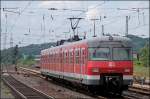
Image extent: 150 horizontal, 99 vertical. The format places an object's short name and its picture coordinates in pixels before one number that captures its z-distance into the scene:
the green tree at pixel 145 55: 118.74
